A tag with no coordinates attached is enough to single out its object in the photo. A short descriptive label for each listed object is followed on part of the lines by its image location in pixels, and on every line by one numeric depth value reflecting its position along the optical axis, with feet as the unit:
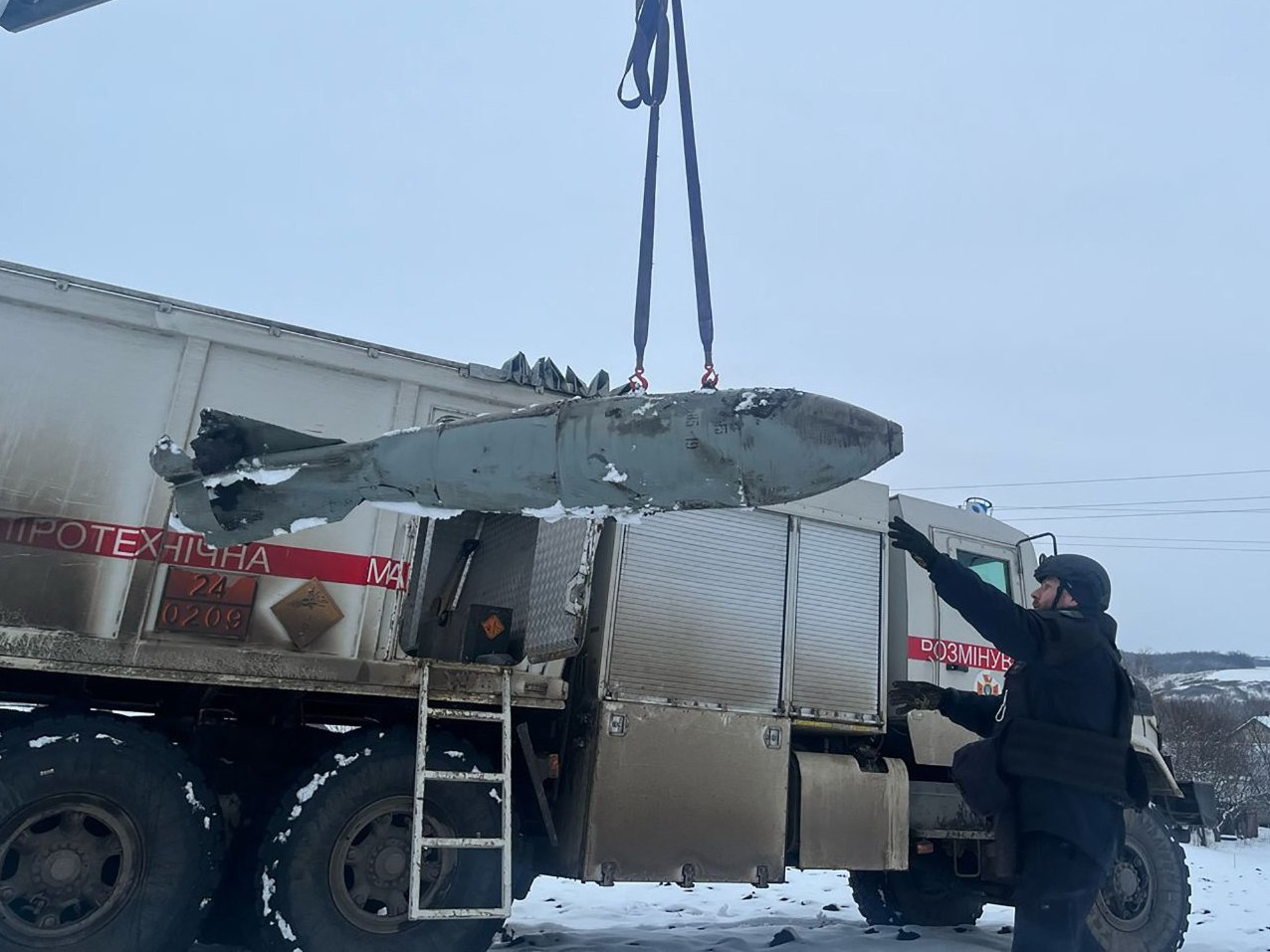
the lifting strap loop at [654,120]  12.91
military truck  13.79
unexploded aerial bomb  10.20
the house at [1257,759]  84.48
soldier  11.97
